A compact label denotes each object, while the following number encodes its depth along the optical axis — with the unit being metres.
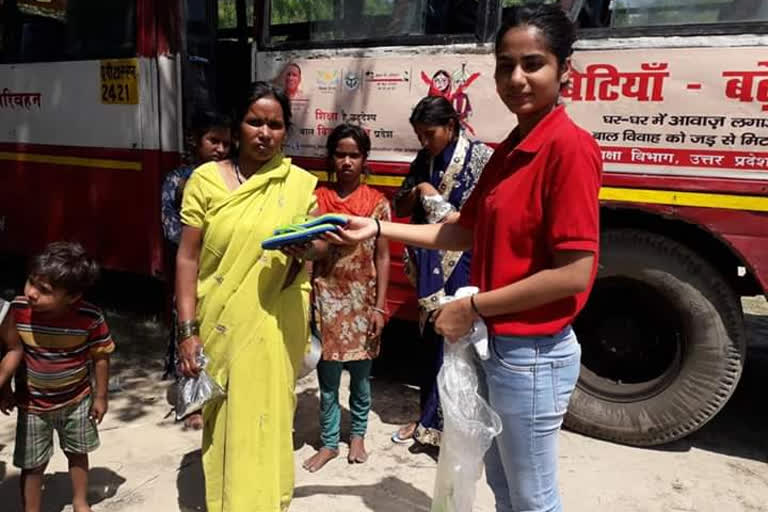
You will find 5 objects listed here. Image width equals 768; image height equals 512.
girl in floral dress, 2.80
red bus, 2.73
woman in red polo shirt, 1.39
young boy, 2.16
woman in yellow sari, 2.07
